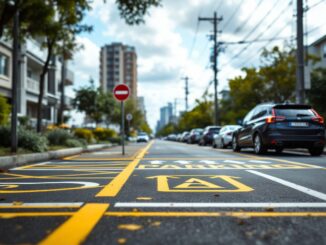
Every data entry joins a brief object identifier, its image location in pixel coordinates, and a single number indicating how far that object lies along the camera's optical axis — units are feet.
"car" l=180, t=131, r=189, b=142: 152.99
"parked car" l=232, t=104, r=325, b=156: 43.60
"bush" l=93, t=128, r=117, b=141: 114.11
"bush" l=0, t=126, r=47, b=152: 42.88
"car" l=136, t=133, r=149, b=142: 192.65
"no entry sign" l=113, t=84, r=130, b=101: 51.72
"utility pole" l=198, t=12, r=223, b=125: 132.57
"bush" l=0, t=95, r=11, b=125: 47.64
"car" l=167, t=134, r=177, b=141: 257.96
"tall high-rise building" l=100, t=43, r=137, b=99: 519.60
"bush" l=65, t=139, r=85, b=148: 61.11
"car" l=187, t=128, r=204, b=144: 123.75
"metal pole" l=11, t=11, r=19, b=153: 38.58
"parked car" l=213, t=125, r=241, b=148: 72.28
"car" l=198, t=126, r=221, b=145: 97.19
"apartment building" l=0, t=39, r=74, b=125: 90.63
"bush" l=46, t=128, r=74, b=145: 60.23
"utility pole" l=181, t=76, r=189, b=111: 276.45
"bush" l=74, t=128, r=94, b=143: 84.51
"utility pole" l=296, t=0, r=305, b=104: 60.08
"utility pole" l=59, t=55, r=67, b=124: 91.75
